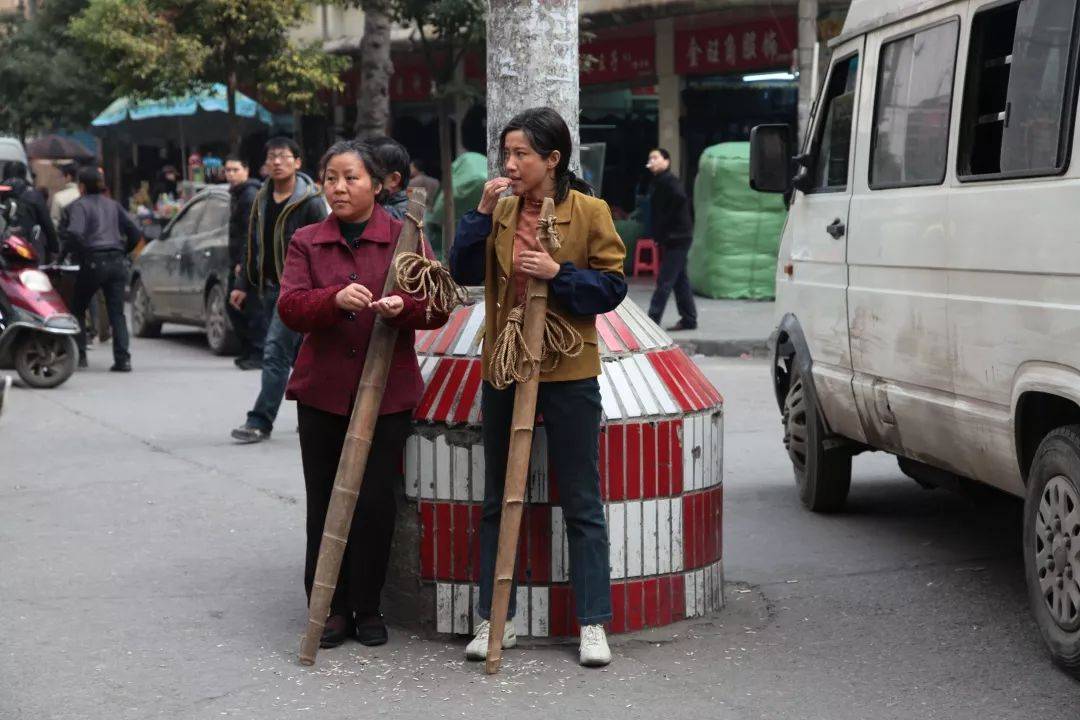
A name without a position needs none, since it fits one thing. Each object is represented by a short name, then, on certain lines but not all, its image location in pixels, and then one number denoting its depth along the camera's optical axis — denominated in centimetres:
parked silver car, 1494
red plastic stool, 2275
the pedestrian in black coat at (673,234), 1561
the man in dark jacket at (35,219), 1428
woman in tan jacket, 480
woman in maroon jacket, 512
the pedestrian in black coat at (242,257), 1166
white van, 483
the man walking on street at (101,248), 1366
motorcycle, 1244
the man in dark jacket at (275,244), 845
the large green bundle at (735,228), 1883
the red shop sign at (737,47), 2172
